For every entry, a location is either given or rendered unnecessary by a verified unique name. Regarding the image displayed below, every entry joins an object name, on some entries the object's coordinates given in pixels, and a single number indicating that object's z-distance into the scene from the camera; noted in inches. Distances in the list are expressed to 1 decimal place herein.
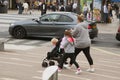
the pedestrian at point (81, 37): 415.5
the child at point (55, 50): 440.5
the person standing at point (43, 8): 1557.3
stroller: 441.7
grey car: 746.2
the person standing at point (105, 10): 1231.8
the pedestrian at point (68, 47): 415.5
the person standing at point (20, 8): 1686.0
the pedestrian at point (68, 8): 1525.6
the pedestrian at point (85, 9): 1278.8
